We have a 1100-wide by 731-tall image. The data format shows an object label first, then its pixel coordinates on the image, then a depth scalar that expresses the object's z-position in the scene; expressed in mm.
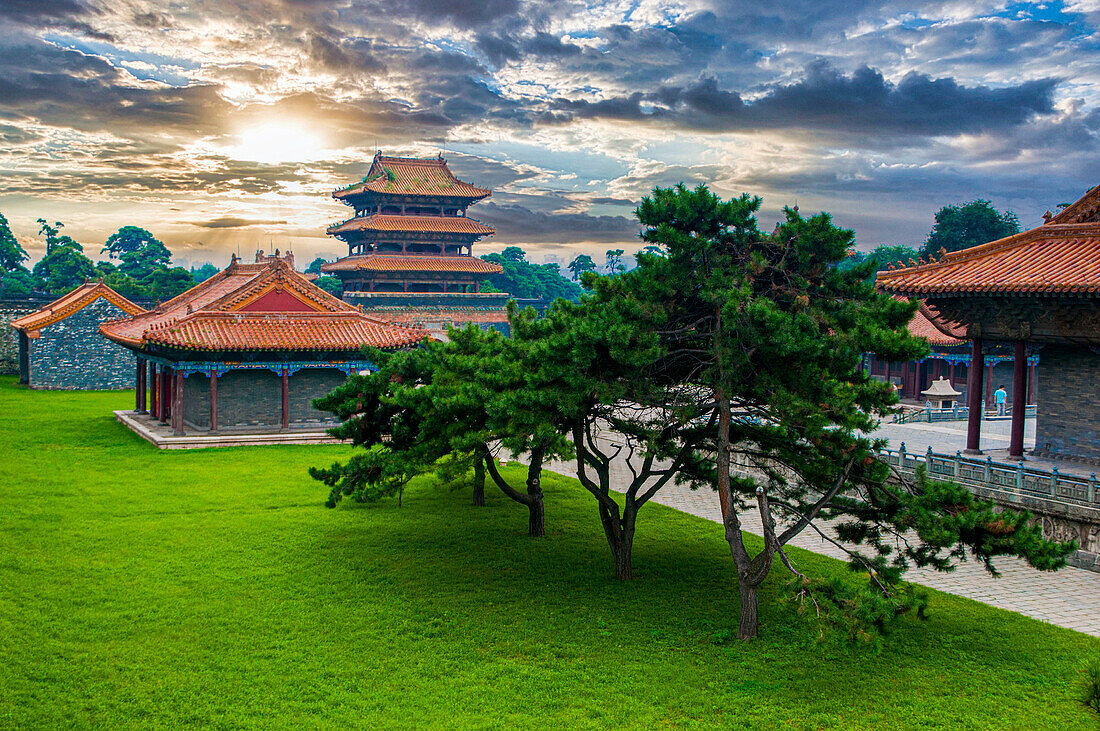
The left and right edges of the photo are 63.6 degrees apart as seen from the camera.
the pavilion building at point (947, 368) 35906
